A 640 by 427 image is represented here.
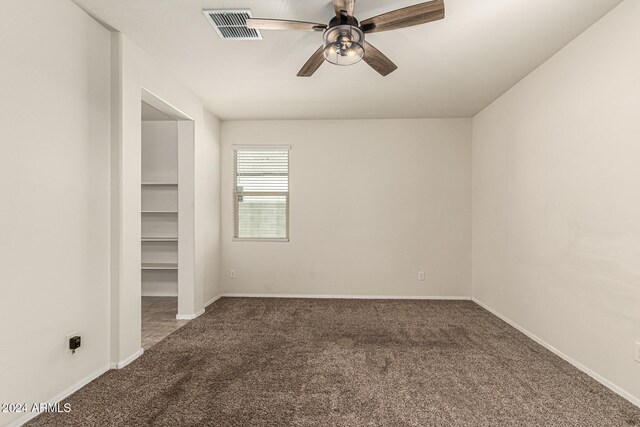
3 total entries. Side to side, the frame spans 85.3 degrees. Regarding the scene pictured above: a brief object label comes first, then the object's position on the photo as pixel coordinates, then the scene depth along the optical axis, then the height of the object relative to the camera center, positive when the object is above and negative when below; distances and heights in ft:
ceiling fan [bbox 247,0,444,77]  6.72 +3.84
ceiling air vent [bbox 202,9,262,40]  8.03 +4.60
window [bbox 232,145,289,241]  17.31 +1.01
